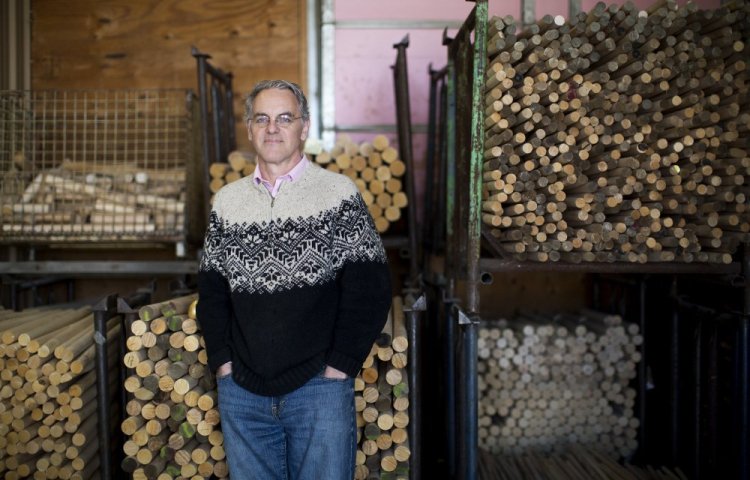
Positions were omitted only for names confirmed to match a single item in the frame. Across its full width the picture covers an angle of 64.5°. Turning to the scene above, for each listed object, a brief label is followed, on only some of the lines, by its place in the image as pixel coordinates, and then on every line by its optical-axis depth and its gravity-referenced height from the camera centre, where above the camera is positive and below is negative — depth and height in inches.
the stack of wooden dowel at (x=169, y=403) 108.3 -30.6
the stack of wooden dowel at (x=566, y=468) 141.3 -56.5
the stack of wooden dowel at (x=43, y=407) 116.4 -33.6
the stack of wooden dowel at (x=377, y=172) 151.7 +16.5
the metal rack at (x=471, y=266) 117.6 -6.2
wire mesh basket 155.9 +12.4
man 89.9 -10.9
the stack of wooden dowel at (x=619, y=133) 119.0 +21.1
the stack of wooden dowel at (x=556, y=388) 154.3 -39.6
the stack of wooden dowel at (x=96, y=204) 155.8 +8.8
